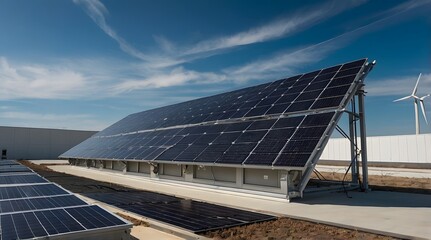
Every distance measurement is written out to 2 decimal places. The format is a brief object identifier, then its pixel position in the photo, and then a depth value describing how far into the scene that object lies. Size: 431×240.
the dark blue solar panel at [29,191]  11.42
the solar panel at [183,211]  10.24
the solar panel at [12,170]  24.53
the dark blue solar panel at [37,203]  8.98
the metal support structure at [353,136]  18.58
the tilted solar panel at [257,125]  14.87
